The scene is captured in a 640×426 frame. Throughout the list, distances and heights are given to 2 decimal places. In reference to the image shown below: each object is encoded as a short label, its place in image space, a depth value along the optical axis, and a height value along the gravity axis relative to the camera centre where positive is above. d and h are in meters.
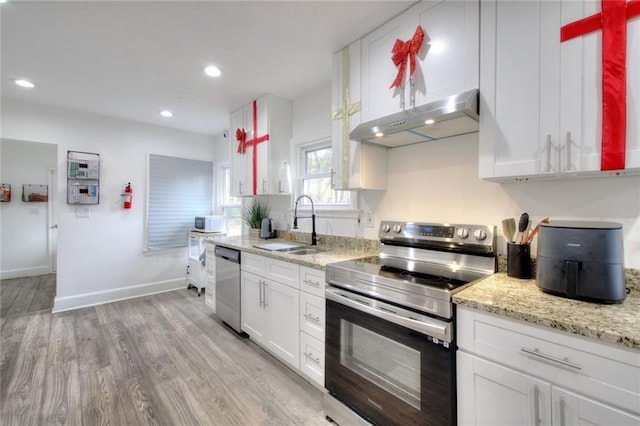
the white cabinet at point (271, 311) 2.10 -0.82
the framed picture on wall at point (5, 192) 4.68 +0.30
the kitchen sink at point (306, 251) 2.40 -0.33
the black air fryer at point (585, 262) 1.09 -0.19
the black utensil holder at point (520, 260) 1.47 -0.24
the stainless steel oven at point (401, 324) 1.25 -0.56
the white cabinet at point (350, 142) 2.10 +0.57
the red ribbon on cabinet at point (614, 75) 1.10 +0.57
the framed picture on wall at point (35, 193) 4.91 +0.30
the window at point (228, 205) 4.54 +0.12
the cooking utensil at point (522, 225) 1.46 -0.05
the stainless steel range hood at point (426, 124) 1.44 +0.54
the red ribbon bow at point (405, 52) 1.68 +1.01
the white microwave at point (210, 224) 4.19 -0.18
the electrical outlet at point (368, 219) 2.39 -0.05
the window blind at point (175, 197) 4.27 +0.23
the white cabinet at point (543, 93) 1.16 +0.56
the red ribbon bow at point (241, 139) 3.43 +0.91
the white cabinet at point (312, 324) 1.87 -0.77
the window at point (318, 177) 2.82 +0.39
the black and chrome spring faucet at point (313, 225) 2.77 -0.12
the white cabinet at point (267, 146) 3.09 +0.77
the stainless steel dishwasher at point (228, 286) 2.73 -0.76
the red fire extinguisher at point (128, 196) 3.97 +0.22
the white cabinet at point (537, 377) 0.88 -0.58
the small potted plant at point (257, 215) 3.59 -0.03
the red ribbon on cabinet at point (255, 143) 3.25 +0.81
